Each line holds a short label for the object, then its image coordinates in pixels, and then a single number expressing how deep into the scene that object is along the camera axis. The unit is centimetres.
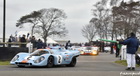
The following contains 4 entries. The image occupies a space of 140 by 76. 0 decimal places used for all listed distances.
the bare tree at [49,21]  7844
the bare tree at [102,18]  6662
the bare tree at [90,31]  9588
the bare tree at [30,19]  7744
